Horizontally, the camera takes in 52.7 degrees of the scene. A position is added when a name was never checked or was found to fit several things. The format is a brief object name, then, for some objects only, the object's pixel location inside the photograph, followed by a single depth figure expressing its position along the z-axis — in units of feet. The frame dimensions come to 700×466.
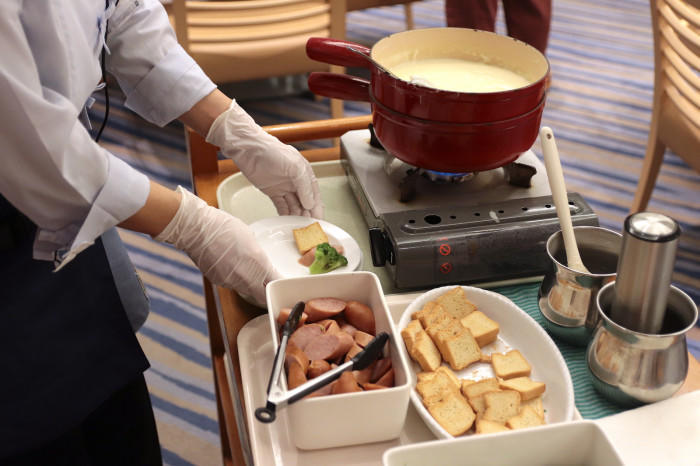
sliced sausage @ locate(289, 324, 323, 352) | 2.90
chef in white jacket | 2.89
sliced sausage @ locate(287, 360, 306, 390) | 2.68
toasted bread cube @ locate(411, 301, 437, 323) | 3.32
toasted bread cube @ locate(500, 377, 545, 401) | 2.97
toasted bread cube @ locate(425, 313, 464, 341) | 3.21
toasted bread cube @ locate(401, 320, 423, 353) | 3.17
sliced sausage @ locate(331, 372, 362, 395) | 2.66
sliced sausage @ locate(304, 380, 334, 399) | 2.69
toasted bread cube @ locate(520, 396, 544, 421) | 2.95
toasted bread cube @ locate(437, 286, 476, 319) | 3.37
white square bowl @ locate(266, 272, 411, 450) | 2.60
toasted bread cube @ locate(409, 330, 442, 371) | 3.10
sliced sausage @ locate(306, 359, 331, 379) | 2.75
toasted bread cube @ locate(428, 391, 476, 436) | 2.81
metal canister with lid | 2.53
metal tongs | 2.57
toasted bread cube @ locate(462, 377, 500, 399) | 2.94
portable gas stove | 3.56
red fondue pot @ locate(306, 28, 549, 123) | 3.53
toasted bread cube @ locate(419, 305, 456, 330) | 3.26
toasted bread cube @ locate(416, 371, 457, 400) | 2.95
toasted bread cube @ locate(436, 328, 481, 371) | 3.15
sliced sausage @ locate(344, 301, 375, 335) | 3.08
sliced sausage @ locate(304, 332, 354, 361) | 2.86
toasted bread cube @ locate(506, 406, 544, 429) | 2.79
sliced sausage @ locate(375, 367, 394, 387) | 2.76
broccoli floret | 3.61
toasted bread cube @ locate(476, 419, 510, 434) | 2.77
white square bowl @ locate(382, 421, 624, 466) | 2.45
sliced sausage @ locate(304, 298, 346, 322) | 3.07
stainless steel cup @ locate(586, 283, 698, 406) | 2.76
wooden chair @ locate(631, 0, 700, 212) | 6.37
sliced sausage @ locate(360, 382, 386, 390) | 2.71
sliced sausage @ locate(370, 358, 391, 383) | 2.80
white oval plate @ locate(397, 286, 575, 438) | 2.94
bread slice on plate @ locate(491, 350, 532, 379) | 3.09
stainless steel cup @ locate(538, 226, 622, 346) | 3.14
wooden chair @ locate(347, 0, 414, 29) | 9.60
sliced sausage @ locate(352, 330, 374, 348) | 2.96
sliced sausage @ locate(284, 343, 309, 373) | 2.75
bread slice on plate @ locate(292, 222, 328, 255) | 3.80
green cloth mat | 3.02
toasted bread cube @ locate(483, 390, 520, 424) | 2.84
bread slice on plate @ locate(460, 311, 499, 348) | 3.26
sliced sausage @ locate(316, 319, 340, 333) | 2.97
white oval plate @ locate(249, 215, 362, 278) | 3.73
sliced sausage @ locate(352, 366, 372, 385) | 2.78
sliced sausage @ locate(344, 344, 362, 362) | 2.87
